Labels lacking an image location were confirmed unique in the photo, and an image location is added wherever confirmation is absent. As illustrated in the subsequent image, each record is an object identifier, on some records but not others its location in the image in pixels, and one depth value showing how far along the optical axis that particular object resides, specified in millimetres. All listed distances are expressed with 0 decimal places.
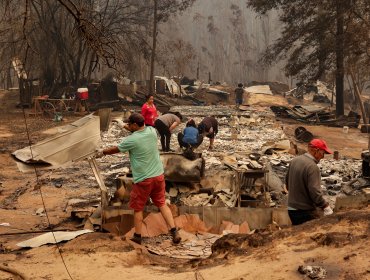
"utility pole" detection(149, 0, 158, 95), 29672
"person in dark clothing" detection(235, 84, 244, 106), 24522
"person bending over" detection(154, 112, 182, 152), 11711
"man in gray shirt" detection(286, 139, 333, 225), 5059
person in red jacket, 11906
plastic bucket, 22359
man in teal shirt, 5668
